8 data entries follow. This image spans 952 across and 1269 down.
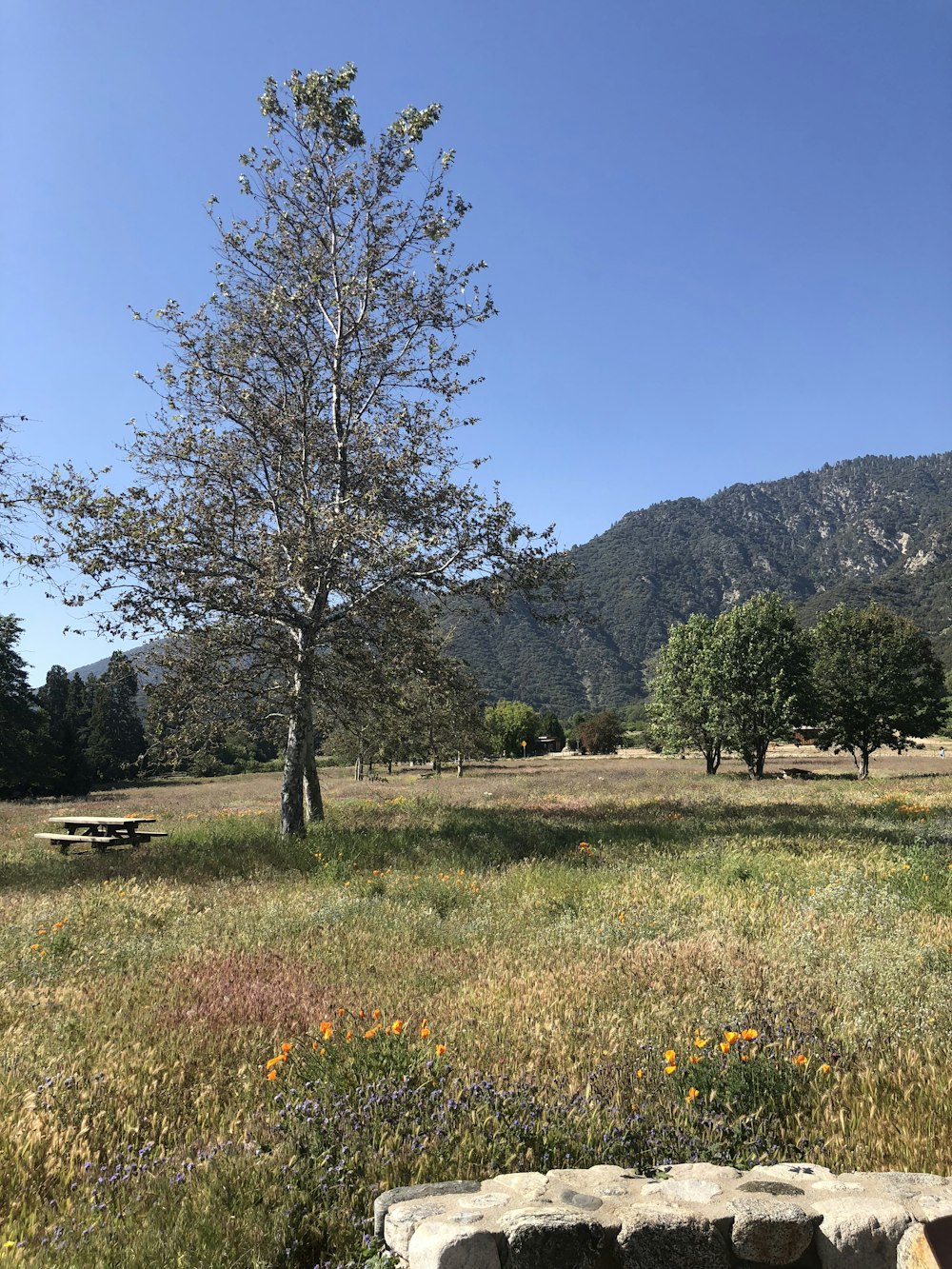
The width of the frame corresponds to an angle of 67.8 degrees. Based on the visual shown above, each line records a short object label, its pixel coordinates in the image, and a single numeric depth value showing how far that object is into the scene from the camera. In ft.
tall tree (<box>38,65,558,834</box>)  41.32
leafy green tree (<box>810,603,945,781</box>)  128.36
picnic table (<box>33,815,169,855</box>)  48.42
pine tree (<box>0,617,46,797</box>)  128.57
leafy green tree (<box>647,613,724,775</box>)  125.39
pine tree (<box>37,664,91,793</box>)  165.27
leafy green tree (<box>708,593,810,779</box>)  118.32
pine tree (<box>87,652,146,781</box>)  198.18
